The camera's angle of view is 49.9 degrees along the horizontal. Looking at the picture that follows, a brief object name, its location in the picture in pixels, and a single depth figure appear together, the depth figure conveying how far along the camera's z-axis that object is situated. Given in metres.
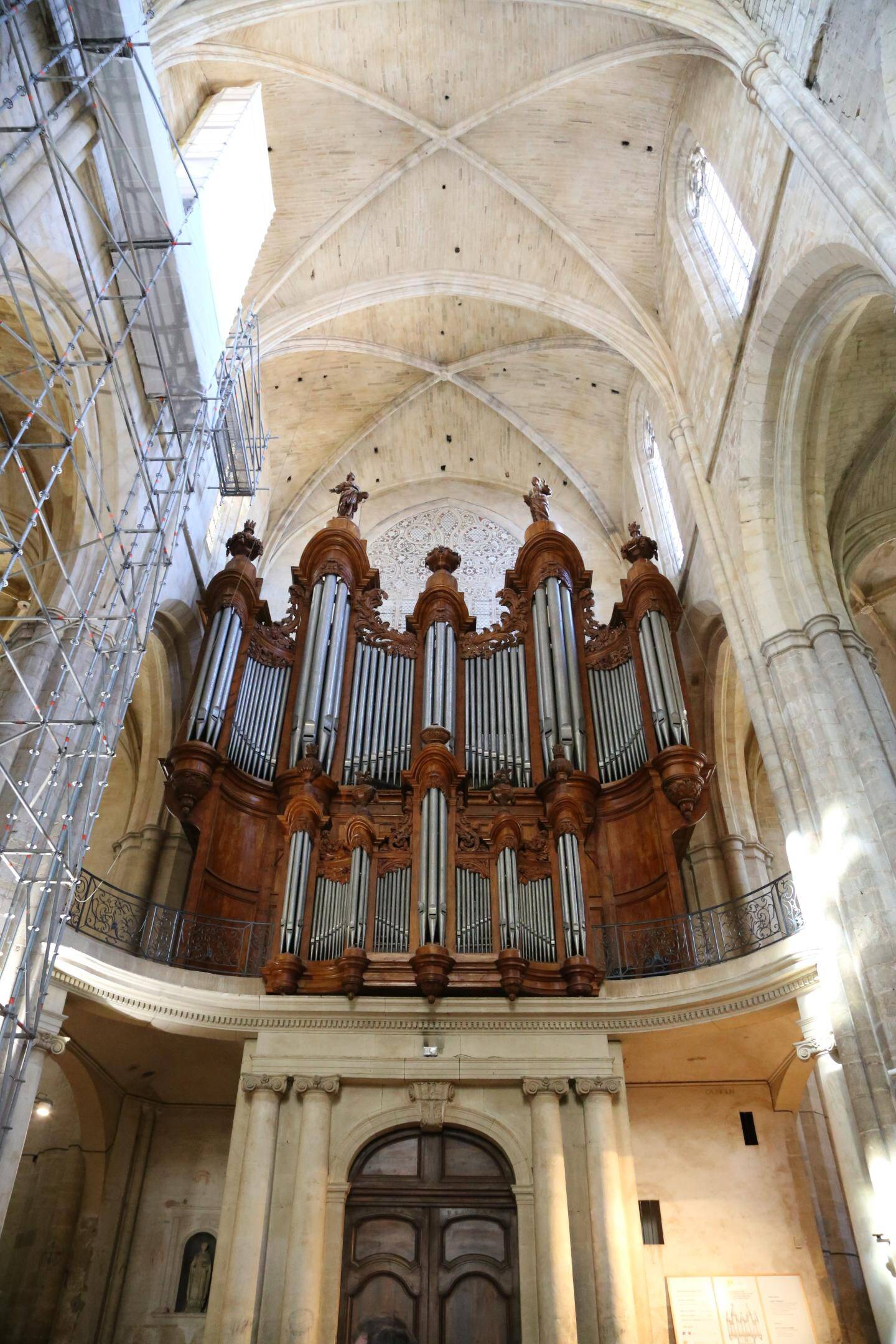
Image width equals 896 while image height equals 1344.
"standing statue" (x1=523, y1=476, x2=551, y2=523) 14.36
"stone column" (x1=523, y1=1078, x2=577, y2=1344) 7.54
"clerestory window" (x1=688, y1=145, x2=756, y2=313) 11.07
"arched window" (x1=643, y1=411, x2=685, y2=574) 14.45
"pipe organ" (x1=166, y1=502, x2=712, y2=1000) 9.41
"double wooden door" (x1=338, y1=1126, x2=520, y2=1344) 8.02
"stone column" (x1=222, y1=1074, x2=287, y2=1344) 7.56
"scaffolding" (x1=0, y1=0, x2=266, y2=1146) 6.69
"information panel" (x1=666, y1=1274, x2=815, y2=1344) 8.84
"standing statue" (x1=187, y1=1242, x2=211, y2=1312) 9.44
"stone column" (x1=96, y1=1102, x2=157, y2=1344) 9.24
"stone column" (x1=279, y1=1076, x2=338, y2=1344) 7.59
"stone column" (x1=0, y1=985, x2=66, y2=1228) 6.87
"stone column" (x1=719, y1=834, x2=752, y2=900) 11.58
